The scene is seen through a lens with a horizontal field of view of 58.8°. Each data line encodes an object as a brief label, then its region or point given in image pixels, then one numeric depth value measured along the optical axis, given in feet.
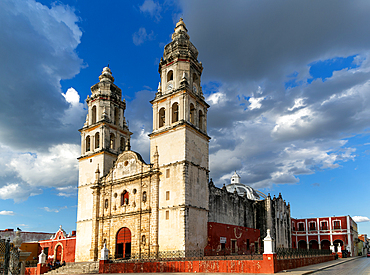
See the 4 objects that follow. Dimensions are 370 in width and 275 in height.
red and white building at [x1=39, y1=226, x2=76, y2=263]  124.88
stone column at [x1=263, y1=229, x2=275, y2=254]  59.82
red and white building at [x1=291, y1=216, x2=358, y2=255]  184.03
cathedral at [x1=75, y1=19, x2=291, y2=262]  90.43
